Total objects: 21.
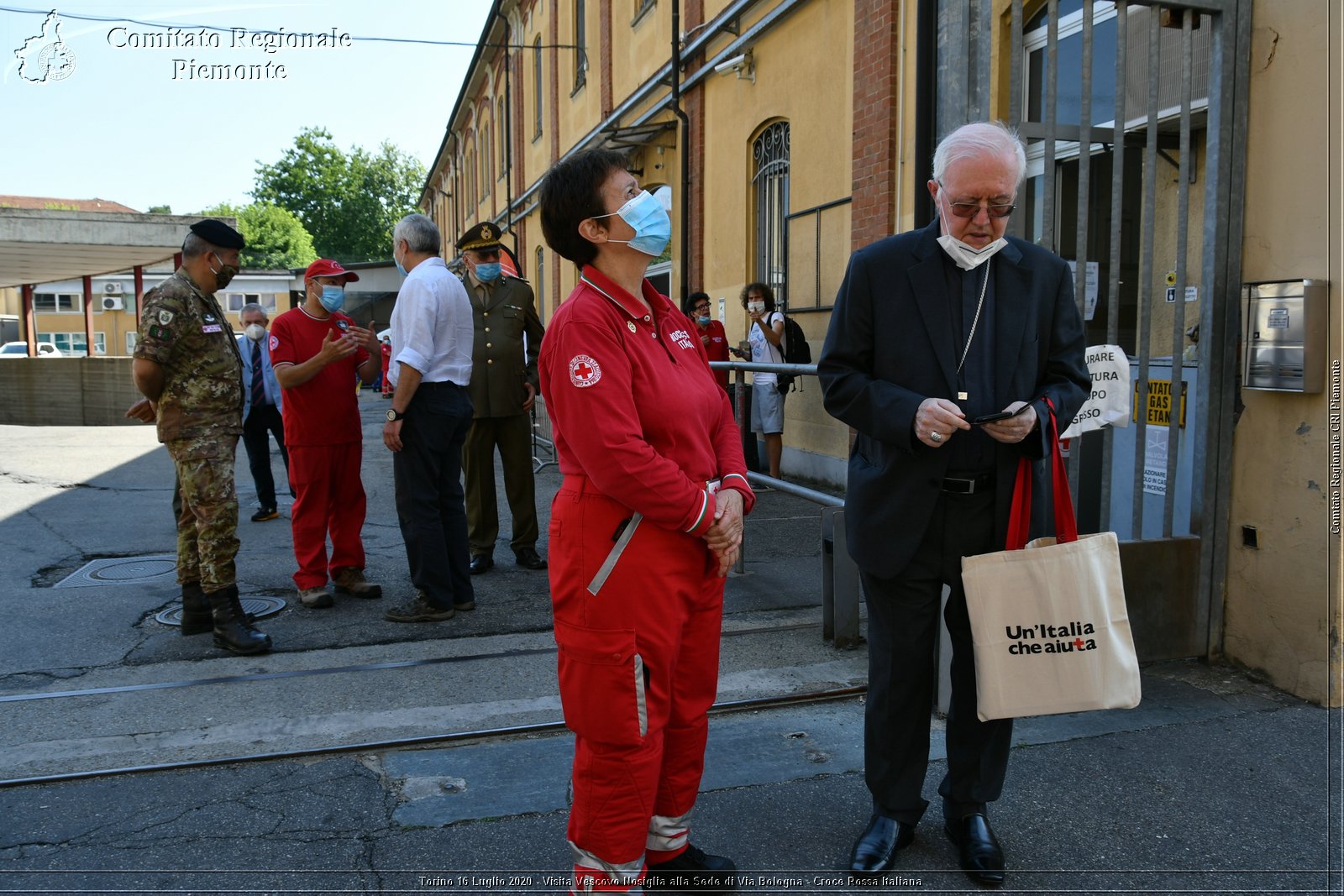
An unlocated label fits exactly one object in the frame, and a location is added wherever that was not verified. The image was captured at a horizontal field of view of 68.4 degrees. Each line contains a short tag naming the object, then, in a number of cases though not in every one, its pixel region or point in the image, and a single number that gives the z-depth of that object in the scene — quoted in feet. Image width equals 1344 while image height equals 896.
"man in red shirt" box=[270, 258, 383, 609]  17.71
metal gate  12.29
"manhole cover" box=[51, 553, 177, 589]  19.61
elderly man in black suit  8.42
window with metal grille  35.27
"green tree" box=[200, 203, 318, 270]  226.58
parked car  141.38
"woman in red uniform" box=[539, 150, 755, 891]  7.52
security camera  36.68
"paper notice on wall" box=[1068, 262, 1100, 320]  13.62
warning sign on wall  15.33
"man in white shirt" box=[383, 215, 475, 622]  16.70
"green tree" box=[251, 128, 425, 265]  245.86
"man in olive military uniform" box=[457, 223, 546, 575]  19.86
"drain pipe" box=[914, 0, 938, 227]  12.81
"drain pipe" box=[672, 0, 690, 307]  41.91
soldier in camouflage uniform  14.96
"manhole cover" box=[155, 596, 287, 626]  16.92
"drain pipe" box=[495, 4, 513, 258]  87.97
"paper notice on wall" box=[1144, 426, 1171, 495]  15.53
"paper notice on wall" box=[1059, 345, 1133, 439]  12.59
